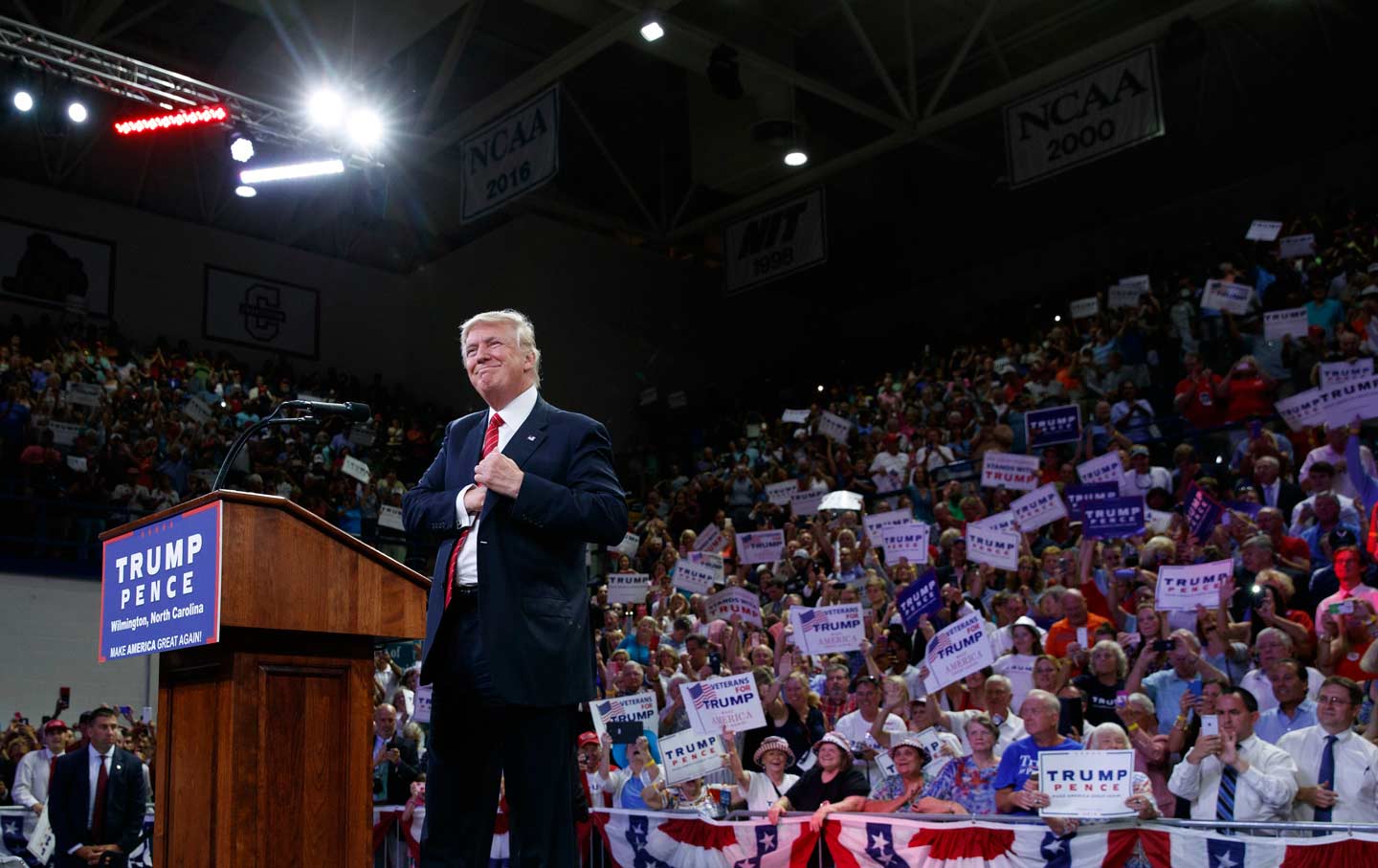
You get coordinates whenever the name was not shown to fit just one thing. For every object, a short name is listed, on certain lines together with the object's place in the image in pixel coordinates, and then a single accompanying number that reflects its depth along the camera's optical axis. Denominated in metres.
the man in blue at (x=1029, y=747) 6.37
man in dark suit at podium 2.72
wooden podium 2.83
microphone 4.06
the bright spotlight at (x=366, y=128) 14.53
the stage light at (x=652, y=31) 14.34
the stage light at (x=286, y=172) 14.05
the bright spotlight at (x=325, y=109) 14.34
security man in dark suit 7.84
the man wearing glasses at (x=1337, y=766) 5.77
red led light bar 13.09
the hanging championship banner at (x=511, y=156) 14.73
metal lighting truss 12.71
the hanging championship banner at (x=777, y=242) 17.44
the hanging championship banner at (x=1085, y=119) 13.66
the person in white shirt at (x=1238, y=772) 5.79
